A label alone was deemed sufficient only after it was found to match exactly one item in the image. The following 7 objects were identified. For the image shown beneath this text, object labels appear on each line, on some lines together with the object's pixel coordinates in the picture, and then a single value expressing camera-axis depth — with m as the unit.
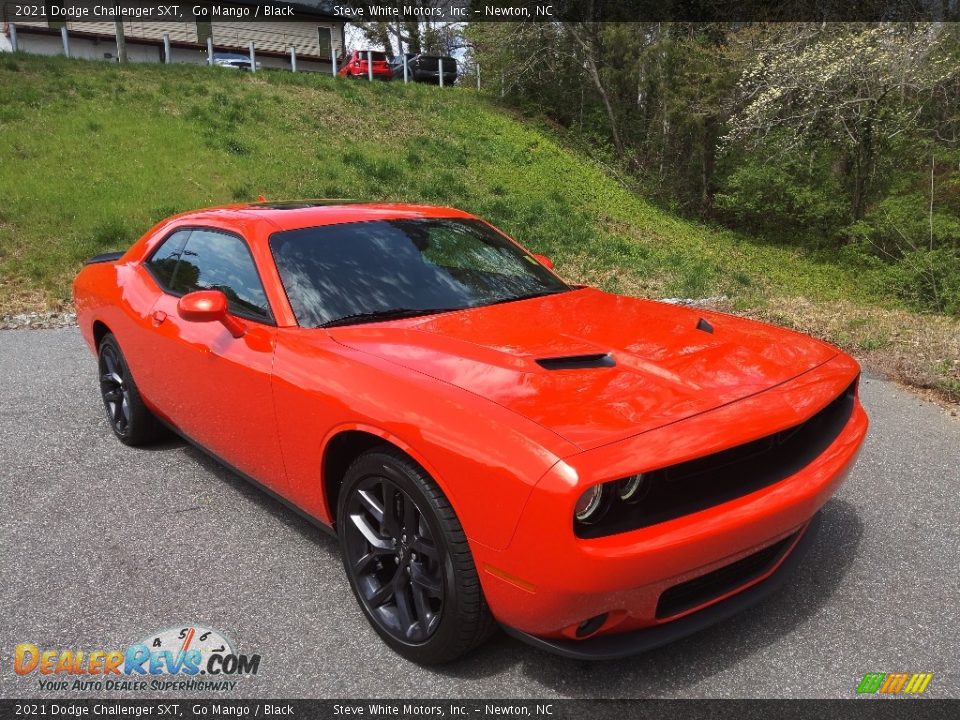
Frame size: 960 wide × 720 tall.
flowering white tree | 13.88
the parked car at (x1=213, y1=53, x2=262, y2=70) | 25.34
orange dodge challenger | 1.90
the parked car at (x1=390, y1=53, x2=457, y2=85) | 26.67
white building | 30.42
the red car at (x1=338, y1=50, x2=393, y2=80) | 27.30
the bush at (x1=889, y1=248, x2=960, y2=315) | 13.32
